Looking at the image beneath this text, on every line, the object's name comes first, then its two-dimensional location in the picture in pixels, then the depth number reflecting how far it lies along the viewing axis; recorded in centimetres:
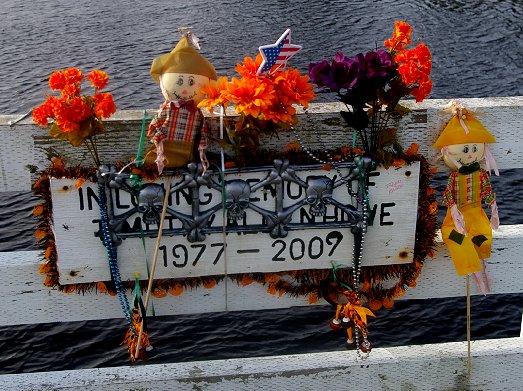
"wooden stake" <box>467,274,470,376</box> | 360
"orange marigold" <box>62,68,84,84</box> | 312
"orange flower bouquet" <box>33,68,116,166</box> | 306
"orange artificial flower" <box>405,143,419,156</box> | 341
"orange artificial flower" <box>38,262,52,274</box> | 350
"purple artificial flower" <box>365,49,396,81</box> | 314
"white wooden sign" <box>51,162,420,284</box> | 333
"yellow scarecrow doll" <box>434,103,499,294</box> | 335
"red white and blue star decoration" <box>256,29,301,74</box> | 304
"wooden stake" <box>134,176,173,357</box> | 322
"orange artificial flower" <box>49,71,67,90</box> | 311
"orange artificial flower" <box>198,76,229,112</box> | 307
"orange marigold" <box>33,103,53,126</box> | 306
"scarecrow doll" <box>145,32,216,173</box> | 318
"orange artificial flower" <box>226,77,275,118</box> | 304
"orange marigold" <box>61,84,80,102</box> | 310
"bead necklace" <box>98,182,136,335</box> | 327
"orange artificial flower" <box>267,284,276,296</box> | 363
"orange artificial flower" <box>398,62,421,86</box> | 312
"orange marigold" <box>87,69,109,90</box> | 313
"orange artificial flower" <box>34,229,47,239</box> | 345
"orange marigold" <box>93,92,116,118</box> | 312
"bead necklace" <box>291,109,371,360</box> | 334
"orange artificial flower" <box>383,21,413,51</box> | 324
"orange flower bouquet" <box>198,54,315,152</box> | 305
